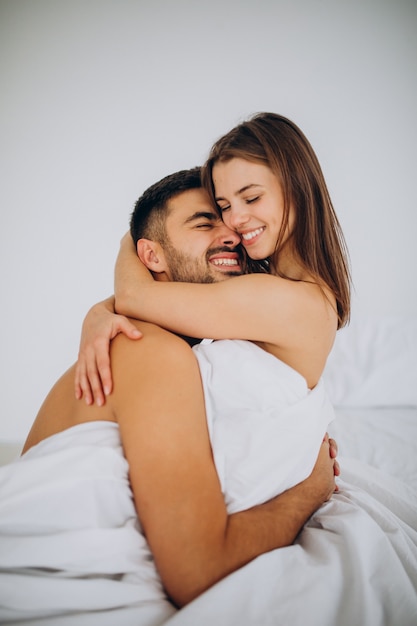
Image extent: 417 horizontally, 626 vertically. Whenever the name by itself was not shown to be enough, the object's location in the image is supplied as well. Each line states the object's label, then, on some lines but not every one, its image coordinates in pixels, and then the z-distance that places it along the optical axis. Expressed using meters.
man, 0.69
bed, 0.64
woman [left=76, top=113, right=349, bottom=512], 0.89
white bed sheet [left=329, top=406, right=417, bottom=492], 1.47
